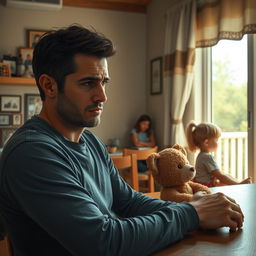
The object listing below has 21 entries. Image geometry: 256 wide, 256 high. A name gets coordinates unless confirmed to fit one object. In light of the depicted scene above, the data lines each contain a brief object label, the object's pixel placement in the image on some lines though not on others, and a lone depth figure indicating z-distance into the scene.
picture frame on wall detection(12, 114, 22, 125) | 4.25
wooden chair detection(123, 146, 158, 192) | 2.87
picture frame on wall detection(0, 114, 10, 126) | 4.21
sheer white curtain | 3.41
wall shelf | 4.01
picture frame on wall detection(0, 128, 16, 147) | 4.18
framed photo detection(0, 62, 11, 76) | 4.05
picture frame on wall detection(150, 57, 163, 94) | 4.25
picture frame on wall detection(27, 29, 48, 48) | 4.24
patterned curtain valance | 2.70
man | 0.77
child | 2.28
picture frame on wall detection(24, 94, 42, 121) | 4.30
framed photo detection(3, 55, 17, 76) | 4.11
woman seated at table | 4.30
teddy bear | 1.22
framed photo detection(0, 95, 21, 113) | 4.20
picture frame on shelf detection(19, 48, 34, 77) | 4.19
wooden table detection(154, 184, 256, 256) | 0.80
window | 3.03
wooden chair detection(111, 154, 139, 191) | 2.04
